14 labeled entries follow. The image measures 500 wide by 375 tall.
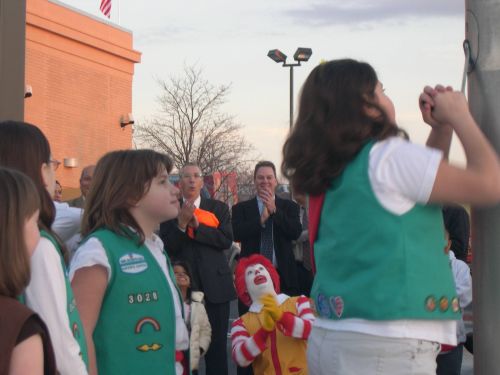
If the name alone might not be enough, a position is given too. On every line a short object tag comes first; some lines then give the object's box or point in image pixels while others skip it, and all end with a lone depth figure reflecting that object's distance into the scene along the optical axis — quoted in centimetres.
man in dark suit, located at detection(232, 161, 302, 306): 824
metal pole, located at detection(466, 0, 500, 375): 313
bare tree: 3309
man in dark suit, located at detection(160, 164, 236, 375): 805
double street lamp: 2309
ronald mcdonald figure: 645
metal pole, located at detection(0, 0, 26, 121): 682
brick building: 3117
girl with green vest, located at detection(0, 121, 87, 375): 318
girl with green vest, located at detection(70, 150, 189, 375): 405
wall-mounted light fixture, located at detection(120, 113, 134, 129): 3528
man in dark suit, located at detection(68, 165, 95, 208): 869
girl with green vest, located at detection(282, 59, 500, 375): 285
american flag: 3497
